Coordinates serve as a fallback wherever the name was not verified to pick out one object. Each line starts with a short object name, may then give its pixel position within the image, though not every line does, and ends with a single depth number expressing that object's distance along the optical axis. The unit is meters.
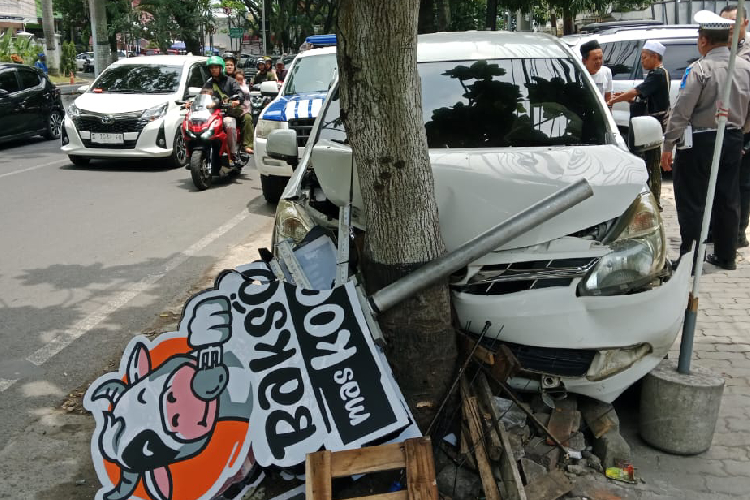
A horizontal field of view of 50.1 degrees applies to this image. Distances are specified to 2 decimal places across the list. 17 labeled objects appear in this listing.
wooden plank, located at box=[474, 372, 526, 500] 3.23
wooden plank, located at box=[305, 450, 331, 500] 3.04
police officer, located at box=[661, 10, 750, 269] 6.11
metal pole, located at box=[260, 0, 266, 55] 43.17
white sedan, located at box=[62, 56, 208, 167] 12.87
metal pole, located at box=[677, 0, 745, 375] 4.03
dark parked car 15.63
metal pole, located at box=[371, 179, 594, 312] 3.49
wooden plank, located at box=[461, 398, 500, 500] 3.28
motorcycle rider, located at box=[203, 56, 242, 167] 11.71
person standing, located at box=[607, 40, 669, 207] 8.00
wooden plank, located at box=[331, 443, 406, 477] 3.10
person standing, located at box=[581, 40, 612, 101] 8.37
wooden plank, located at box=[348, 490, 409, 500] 3.11
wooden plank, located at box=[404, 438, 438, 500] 3.09
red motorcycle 11.20
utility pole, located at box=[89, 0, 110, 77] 25.56
